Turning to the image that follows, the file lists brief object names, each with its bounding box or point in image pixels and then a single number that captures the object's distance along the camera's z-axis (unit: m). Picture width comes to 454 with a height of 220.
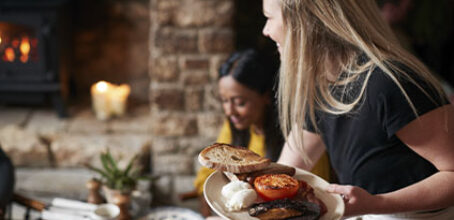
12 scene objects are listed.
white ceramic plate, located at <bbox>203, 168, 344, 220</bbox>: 0.98
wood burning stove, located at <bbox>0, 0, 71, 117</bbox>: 2.76
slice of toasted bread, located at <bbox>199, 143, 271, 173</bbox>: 1.05
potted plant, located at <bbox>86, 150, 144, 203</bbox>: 1.65
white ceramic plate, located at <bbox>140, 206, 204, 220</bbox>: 1.66
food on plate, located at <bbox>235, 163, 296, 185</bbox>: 1.08
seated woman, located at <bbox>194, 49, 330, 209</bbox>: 1.97
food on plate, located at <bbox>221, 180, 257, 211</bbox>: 0.99
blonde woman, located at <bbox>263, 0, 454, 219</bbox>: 1.09
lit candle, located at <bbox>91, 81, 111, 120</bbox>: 2.99
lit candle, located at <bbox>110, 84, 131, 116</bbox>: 3.03
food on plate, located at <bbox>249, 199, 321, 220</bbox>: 0.97
